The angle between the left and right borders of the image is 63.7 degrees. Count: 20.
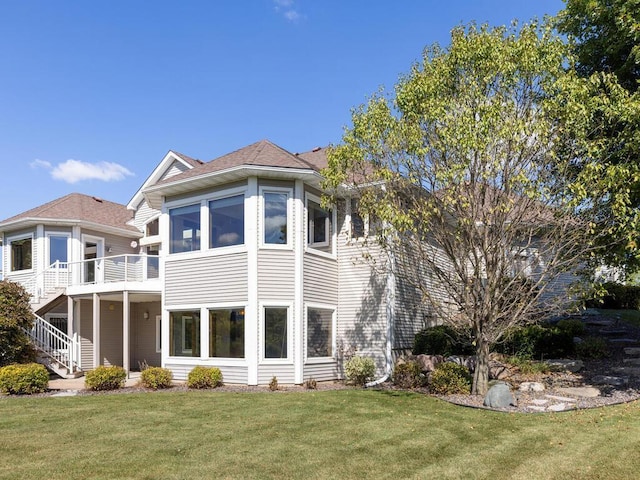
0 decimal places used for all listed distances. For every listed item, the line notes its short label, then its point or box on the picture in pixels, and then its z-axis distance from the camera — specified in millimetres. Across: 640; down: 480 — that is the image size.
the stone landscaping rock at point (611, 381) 11586
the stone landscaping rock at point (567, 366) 13062
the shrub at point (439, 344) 14883
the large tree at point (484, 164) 10281
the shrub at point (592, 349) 14141
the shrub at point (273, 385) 13421
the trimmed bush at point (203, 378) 13758
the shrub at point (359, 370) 14141
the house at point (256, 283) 14266
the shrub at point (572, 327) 14727
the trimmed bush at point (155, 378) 13828
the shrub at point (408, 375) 13164
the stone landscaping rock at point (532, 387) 11698
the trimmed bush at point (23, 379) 13289
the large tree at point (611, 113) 10078
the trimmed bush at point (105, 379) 13750
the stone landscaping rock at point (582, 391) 10938
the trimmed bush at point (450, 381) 11781
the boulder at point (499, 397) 10219
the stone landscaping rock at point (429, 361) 14354
